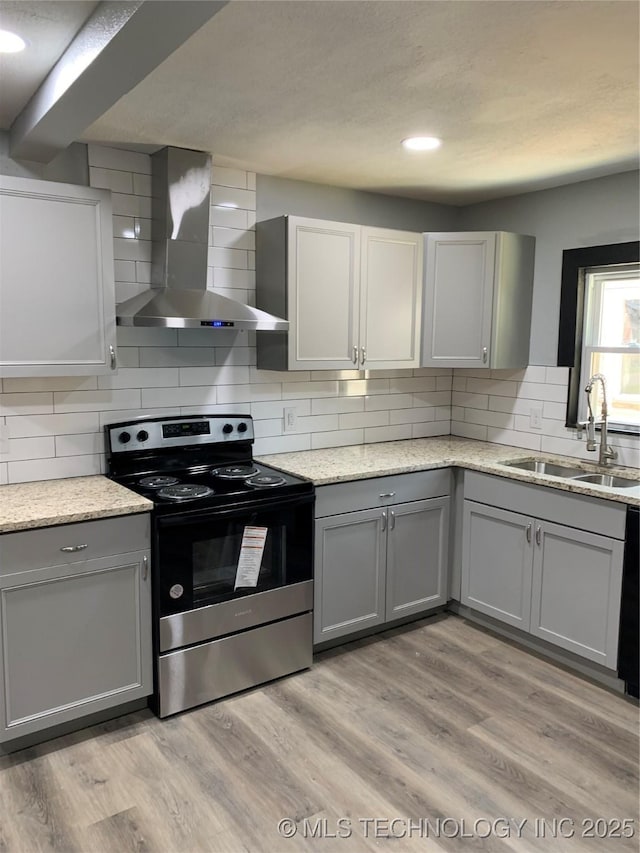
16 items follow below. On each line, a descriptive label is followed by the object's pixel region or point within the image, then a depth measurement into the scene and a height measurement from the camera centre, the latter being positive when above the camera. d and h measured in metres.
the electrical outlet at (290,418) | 3.54 -0.31
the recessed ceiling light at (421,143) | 2.67 +0.92
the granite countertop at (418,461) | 2.97 -0.51
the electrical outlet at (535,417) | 3.70 -0.30
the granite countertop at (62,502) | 2.29 -0.55
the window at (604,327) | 3.30 +0.20
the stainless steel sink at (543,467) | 3.46 -0.56
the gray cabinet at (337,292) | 3.17 +0.35
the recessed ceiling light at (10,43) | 1.78 +0.88
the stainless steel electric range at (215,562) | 2.60 -0.85
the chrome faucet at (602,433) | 3.23 -0.35
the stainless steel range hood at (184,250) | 2.79 +0.49
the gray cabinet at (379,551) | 3.07 -0.94
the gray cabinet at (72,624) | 2.29 -0.98
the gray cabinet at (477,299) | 3.55 +0.35
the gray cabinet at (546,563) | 2.83 -0.94
